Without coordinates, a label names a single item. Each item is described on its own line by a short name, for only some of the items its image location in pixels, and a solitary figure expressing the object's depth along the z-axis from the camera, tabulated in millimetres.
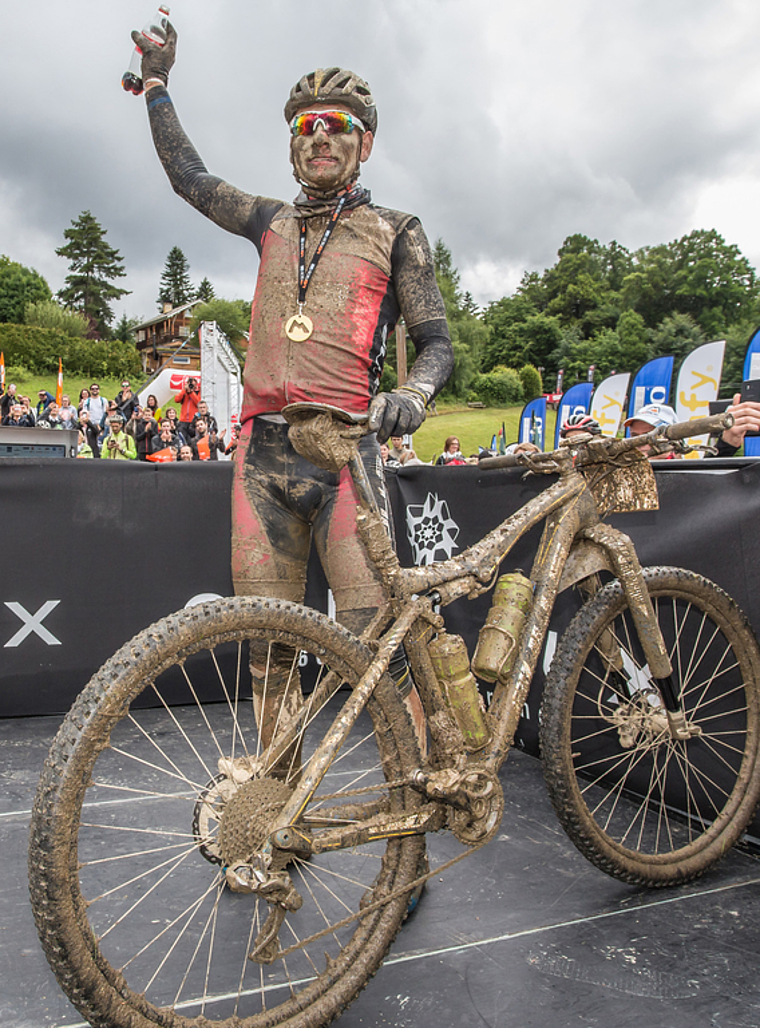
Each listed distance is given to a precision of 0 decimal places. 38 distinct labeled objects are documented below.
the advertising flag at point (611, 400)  20422
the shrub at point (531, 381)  76562
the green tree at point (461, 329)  69062
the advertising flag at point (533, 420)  25236
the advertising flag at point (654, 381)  17469
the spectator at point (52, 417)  14409
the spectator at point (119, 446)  11289
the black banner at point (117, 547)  4203
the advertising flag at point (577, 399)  22281
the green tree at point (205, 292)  120119
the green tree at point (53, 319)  68250
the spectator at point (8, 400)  14609
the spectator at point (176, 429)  13320
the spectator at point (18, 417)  12766
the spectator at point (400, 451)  11790
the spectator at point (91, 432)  13383
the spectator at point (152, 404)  16764
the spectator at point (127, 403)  14898
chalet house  90519
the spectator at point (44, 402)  15728
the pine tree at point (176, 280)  119125
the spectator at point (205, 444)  13183
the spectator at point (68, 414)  14883
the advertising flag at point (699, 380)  14820
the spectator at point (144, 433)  12859
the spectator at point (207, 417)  15845
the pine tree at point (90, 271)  93500
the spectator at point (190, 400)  17141
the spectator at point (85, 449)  11972
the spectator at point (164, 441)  12781
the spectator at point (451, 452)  13680
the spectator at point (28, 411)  13284
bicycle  1575
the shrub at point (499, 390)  70625
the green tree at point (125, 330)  97938
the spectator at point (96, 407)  16125
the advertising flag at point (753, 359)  8312
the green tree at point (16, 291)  75000
